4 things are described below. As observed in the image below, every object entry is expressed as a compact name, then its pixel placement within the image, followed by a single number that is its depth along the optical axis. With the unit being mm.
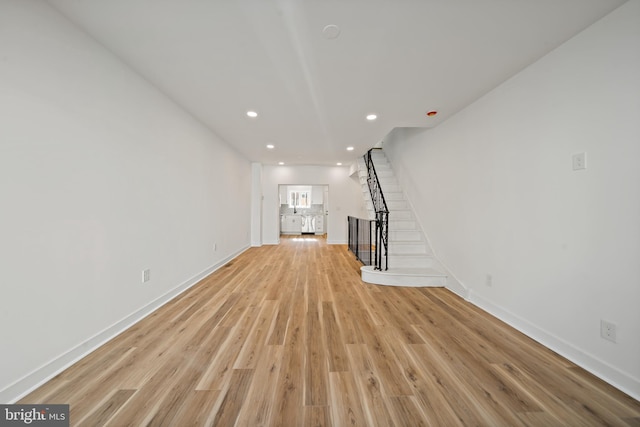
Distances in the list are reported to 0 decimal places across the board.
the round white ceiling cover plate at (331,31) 1659
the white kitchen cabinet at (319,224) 10695
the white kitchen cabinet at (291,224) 10555
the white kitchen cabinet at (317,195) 11125
